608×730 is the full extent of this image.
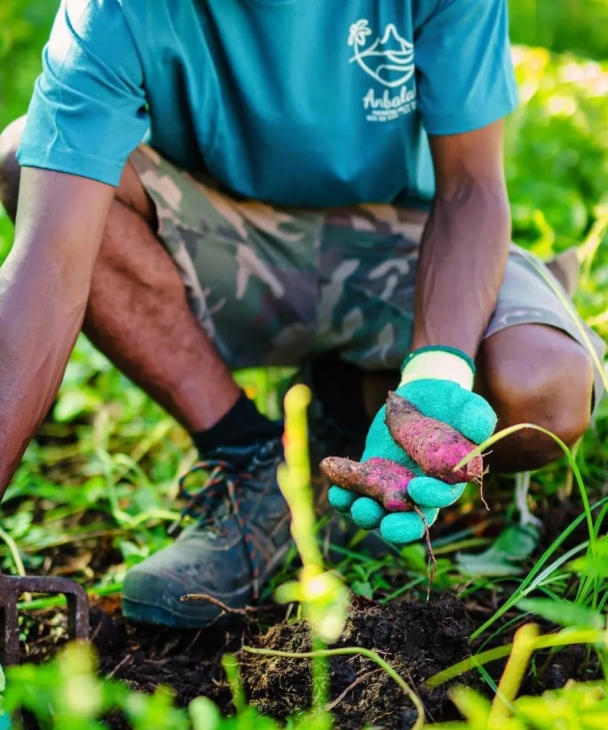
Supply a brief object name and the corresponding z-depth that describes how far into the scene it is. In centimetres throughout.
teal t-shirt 169
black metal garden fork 142
